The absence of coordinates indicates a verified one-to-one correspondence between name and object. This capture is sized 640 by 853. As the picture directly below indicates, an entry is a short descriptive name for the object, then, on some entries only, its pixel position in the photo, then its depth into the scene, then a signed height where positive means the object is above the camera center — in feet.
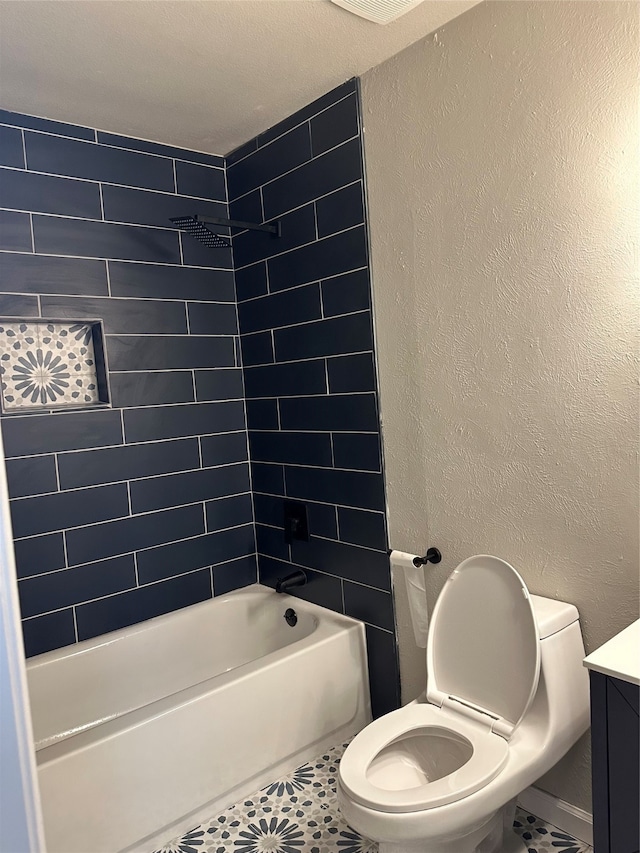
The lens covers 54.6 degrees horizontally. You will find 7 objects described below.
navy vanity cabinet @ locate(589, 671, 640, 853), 4.22 -2.78
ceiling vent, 5.69 +3.44
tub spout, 8.46 -2.66
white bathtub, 5.86 -3.57
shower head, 7.85 +2.08
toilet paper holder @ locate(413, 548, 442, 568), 7.02 -2.07
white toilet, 4.88 -3.25
